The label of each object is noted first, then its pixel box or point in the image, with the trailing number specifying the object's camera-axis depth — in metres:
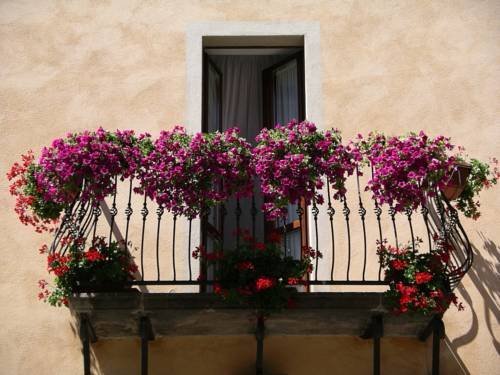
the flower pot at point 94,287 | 7.48
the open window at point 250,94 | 9.32
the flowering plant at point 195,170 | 7.61
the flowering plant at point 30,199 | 7.85
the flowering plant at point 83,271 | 7.47
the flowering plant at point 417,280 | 7.38
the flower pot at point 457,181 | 7.88
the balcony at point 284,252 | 7.51
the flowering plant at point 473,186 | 8.19
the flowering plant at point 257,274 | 7.35
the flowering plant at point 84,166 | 7.52
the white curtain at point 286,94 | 9.44
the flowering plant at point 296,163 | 7.58
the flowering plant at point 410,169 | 7.57
